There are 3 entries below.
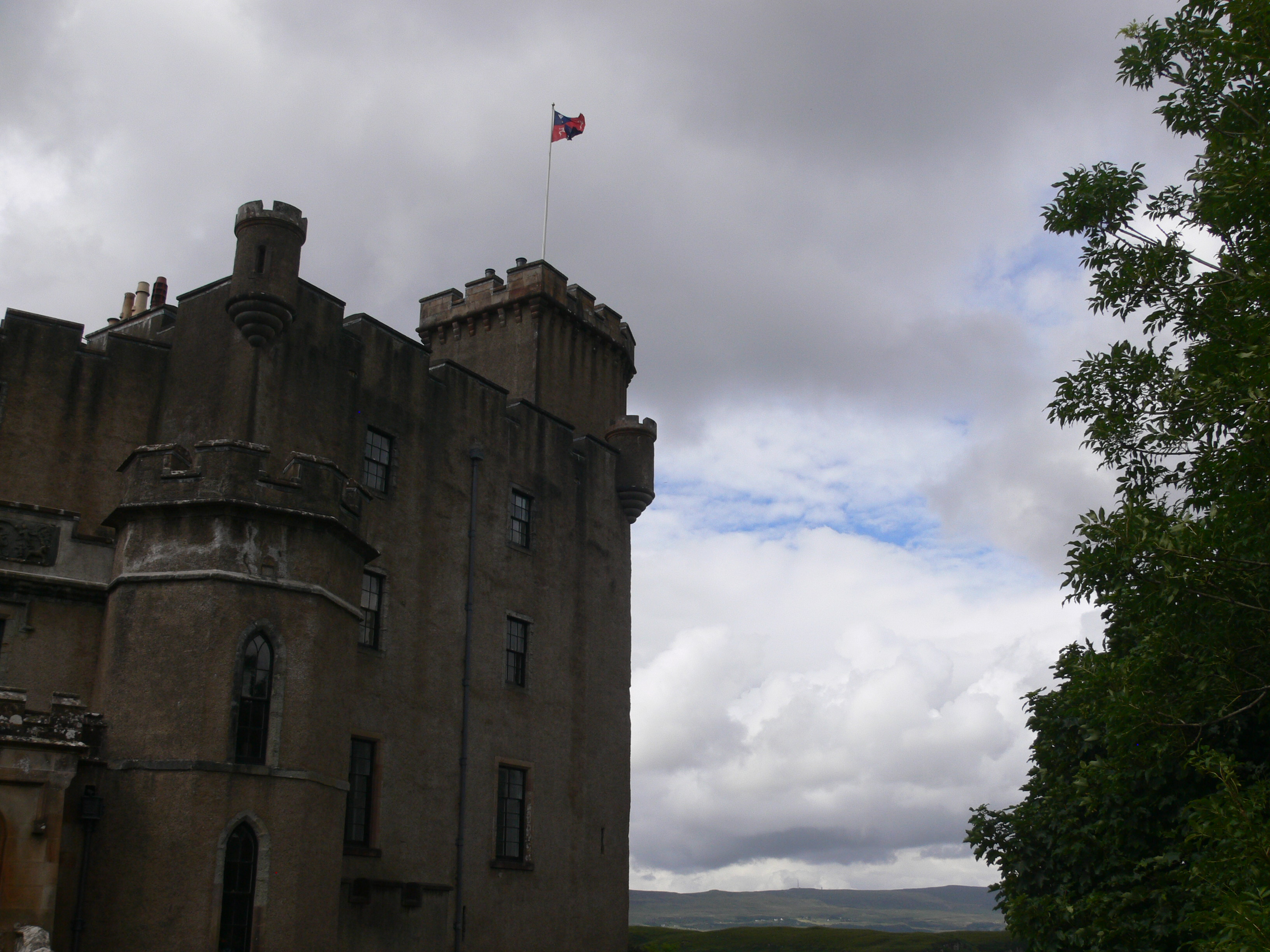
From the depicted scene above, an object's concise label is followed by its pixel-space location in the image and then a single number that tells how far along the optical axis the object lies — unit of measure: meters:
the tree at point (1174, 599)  13.48
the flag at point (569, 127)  35.48
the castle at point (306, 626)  17.11
